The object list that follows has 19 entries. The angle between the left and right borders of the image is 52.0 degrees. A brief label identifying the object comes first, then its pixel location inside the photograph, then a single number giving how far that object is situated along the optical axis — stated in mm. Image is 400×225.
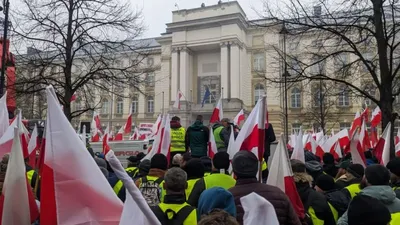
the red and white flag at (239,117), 15561
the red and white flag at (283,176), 4117
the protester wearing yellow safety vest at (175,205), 3270
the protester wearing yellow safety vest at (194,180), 4430
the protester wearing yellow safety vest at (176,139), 9156
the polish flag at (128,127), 22391
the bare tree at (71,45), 14227
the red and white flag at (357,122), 13488
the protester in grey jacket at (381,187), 3688
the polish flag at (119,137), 24406
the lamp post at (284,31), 11804
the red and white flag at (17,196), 3006
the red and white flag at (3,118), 7811
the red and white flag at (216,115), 11923
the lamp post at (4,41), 14488
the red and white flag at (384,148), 7827
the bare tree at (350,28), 10555
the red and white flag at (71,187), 2650
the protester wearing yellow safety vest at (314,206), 4277
